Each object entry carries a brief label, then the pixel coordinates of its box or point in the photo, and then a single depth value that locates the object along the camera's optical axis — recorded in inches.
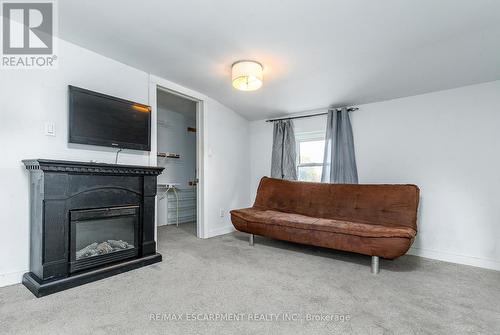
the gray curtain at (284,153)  161.9
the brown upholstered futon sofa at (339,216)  94.1
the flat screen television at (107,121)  89.9
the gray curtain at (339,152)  137.3
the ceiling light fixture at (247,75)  102.3
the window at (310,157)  157.6
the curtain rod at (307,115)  139.6
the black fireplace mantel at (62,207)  76.5
